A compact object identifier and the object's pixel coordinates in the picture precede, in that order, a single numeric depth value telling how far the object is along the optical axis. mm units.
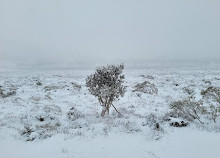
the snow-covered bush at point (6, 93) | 24048
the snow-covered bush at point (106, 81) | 13062
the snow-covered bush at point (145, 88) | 27494
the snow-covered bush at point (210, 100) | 10777
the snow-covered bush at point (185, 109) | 11789
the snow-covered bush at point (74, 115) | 13300
